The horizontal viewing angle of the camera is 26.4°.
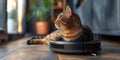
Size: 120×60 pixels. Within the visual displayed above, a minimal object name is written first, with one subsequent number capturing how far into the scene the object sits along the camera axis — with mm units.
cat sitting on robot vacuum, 1143
